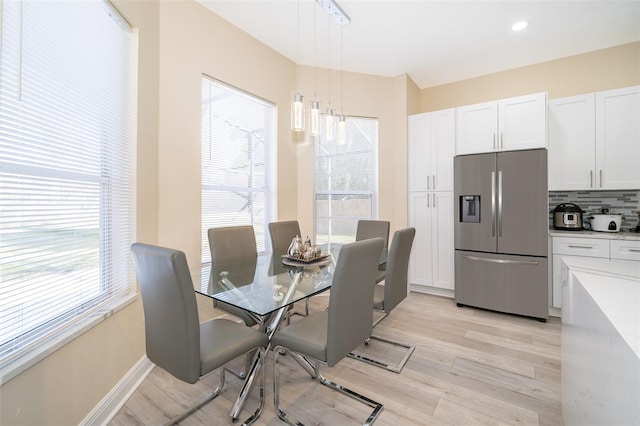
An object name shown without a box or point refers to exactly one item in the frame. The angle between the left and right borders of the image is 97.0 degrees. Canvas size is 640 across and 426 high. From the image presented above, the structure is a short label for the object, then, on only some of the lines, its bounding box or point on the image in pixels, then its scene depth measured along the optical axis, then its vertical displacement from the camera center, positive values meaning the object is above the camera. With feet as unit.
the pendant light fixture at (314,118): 7.23 +2.45
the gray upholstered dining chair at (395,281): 6.77 -1.68
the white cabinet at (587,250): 8.66 -1.12
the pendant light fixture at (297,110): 6.81 +2.50
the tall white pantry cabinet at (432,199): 11.75 +0.64
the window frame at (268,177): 10.88 +1.44
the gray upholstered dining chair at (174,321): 4.09 -1.66
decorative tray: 7.30 -1.22
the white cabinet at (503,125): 10.02 +3.36
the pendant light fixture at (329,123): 7.64 +2.45
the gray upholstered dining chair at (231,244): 7.63 -0.89
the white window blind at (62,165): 3.77 +0.79
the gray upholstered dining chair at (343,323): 4.66 -1.97
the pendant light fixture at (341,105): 7.90 +4.74
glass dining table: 5.01 -1.48
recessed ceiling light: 9.11 +6.17
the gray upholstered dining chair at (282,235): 9.54 -0.76
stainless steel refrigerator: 9.57 -0.62
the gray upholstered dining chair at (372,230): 10.01 -0.58
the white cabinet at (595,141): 9.31 +2.57
